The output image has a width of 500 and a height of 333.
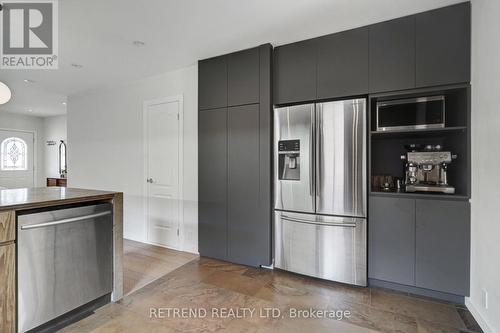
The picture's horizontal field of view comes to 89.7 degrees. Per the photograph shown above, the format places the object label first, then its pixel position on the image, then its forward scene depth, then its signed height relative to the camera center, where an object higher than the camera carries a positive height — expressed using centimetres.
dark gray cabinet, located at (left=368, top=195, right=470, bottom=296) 220 -72
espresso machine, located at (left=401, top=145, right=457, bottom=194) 235 -4
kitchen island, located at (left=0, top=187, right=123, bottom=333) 159 -51
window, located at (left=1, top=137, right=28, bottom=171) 697 +30
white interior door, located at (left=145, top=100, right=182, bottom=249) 369 -10
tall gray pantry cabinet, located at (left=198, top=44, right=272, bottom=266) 293 +11
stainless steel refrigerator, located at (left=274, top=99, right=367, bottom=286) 252 -27
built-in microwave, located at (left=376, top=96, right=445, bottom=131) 235 +50
